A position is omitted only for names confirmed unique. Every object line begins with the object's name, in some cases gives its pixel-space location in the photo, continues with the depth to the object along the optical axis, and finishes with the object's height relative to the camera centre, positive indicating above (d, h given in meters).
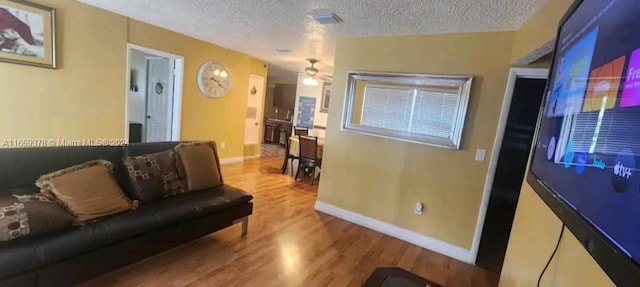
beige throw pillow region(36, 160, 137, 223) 1.81 -0.71
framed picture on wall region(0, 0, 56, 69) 2.82 +0.45
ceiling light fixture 5.40 +0.70
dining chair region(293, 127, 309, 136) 6.38 -0.50
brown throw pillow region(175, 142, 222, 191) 2.62 -0.65
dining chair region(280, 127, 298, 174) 5.54 -0.89
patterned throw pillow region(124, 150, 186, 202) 2.26 -0.70
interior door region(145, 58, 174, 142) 4.73 -0.11
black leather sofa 1.51 -0.93
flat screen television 0.59 +0.02
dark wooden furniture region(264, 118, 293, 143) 9.03 -0.74
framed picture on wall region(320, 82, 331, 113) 7.62 +0.41
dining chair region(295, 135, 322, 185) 4.96 -0.75
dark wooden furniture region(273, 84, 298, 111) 9.30 +0.40
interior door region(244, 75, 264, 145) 6.29 -0.15
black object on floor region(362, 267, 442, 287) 1.52 -0.88
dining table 5.39 -0.70
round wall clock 4.89 +0.35
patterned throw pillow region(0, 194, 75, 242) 1.50 -0.77
